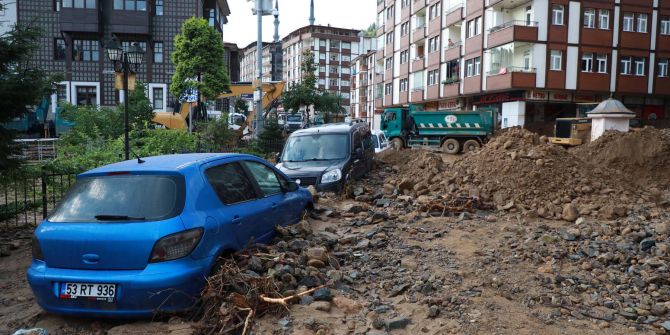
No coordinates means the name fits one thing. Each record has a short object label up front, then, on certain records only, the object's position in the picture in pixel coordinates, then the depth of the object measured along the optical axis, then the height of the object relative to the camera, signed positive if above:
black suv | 10.94 -0.69
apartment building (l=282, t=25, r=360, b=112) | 105.31 +15.73
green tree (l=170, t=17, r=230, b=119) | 26.52 +3.39
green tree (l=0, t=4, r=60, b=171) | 7.94 +0.65
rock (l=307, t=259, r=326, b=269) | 5.60 -1.48
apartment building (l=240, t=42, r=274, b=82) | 122.12 +16.61
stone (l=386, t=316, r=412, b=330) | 4.37 -1.66
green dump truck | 27.05 +0.02
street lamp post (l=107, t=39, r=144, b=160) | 12.79 +1.72
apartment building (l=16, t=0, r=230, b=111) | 38.91 +6.74
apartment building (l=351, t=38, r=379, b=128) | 78.03 +6.72
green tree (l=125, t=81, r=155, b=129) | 22.61 +0.69
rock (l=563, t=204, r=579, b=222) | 9.02 -1.44
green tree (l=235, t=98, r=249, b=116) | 71.29 +2.80
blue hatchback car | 4.36 -1.02
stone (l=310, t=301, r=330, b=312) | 4.66 -1.63
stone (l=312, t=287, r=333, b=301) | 4.83 -1.58
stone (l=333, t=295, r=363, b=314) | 4.71 -1.64
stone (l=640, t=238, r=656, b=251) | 6.42 -1.40
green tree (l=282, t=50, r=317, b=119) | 47.50 +2.88
